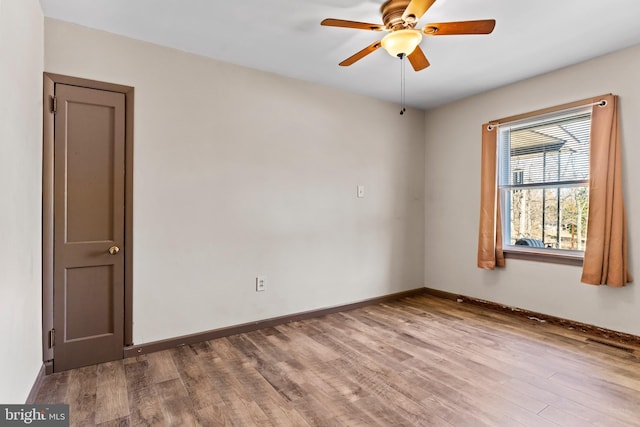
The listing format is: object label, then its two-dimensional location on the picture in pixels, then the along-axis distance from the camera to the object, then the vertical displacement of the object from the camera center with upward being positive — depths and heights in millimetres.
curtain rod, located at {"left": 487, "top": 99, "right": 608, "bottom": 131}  2891 +964
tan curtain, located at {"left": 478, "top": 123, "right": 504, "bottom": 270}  3715 +7
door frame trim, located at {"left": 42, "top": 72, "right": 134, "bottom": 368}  2211 +21
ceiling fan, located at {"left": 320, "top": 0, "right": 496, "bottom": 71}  1906 +1115
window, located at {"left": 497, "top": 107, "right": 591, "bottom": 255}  3176 +306
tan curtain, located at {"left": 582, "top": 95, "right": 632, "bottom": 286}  2809 +30
